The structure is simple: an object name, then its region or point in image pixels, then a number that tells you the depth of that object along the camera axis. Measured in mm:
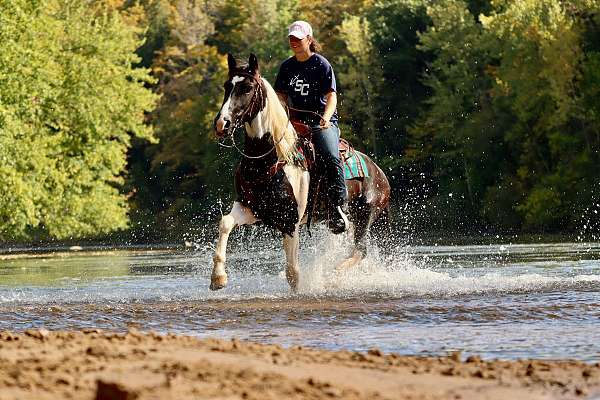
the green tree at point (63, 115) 51000
